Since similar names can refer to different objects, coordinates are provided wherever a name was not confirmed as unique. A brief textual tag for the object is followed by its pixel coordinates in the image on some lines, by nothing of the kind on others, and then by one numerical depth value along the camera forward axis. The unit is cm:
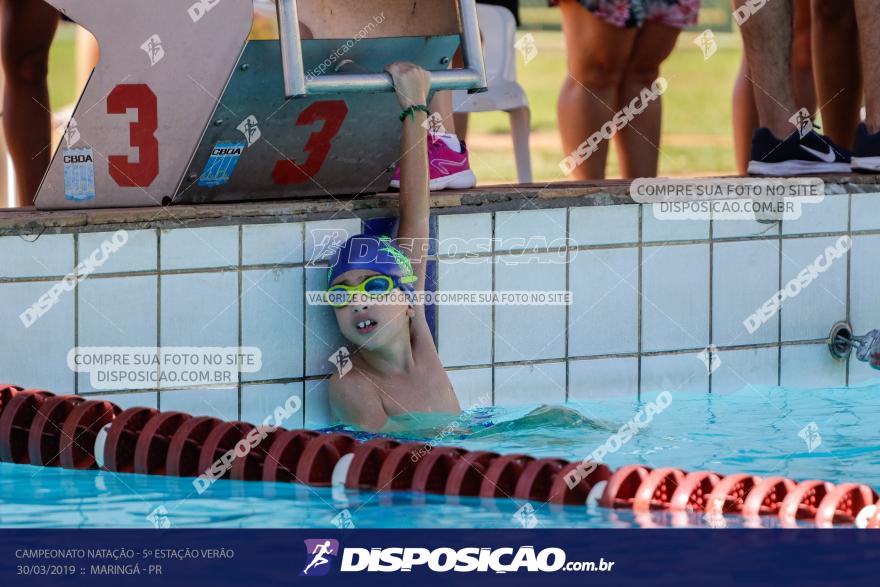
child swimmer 799
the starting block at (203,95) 776
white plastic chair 1170
